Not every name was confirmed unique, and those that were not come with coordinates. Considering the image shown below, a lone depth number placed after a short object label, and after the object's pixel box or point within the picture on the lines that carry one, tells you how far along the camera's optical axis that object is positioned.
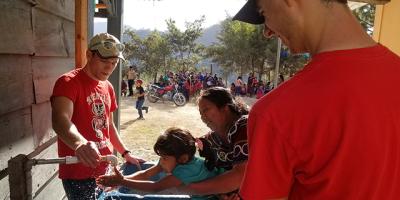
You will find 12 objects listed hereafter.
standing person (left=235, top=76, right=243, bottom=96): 22.82
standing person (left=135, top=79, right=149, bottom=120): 12.87
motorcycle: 18.64
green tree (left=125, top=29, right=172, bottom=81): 33.91
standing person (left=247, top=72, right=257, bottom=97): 23.80
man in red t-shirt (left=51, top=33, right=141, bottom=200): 2.16
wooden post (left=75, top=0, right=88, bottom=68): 3.34
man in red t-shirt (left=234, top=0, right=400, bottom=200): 0.87
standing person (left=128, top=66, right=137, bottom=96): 18.86
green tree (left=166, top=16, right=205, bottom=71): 33.91
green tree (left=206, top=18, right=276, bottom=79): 30.30
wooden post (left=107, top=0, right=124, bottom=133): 4.95
